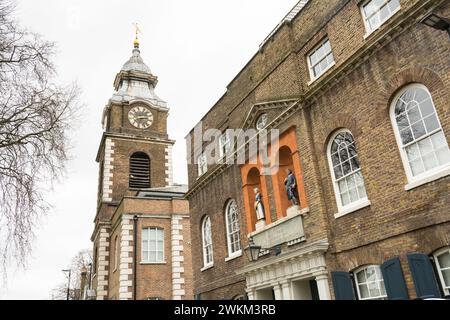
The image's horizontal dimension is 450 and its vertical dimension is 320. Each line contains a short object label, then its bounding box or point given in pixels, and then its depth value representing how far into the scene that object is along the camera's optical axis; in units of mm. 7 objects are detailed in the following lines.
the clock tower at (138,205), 24531
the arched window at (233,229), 15883
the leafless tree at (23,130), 8219
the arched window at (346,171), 10414
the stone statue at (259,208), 13859
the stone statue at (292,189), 12430
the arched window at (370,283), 9391
